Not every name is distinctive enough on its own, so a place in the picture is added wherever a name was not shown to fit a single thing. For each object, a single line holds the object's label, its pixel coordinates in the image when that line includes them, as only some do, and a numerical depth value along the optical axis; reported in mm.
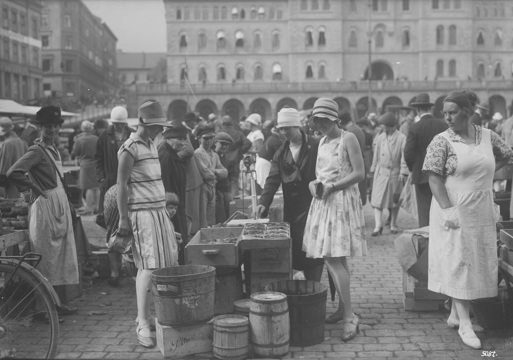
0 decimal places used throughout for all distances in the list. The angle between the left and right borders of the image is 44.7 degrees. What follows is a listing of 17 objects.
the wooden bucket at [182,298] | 4602
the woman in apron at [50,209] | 5720
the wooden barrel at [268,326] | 4621
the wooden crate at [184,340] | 4672
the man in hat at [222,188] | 8836
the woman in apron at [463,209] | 4828
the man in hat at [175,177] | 6438
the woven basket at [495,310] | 5133
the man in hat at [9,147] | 9867
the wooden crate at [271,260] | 5418
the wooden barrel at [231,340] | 4590
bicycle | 4254
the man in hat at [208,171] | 7996
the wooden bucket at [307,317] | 4867
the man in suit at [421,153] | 7699
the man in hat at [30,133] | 12114
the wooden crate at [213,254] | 5258
